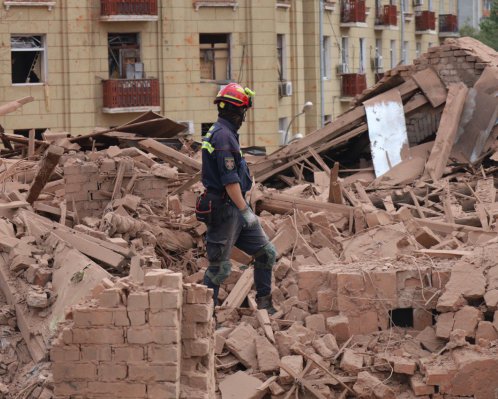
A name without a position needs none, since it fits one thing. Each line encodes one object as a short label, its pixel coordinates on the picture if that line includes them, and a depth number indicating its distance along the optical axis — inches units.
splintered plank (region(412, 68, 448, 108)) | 717.3
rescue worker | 399.9
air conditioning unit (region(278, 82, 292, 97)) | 1416.1
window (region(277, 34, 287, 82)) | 1449.3
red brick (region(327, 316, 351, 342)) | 404.2
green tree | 2166.6
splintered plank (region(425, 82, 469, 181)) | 661.2
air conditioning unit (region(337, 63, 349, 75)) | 1636.3
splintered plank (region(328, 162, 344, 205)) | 546.0
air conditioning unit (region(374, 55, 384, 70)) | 1795.0
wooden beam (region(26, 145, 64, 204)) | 506.0
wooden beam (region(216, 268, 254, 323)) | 423.5
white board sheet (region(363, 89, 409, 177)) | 699.4
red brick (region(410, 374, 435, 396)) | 375.2
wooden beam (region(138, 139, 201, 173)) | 618.0
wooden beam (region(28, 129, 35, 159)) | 671.1
